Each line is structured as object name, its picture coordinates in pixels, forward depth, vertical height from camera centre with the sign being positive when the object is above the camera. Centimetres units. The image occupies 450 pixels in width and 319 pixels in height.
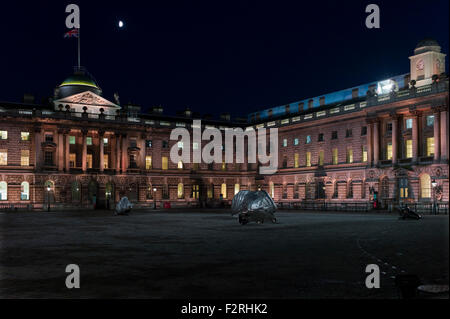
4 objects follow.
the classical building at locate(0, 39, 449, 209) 6550 +429
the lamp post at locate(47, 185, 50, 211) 7184 -249
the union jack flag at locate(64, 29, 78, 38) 6688 +1994
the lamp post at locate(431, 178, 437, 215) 5734 -106
